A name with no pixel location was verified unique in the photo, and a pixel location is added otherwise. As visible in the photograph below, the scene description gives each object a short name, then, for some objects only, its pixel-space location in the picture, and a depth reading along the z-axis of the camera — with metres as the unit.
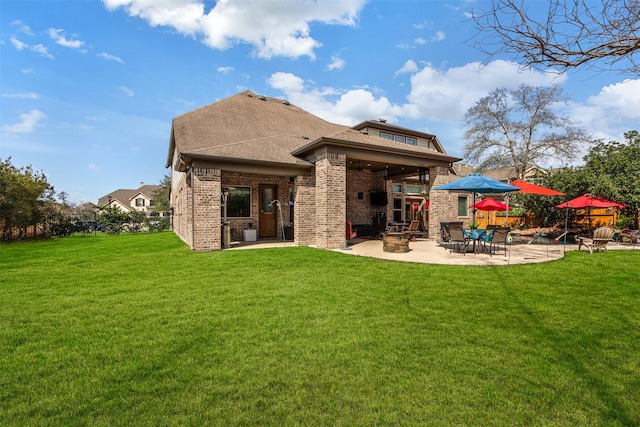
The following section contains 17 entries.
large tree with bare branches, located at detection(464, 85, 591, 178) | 26.95
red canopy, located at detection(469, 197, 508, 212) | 13.39
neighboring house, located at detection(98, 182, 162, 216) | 55.12
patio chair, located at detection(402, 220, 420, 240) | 13.89
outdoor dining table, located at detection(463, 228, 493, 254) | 9.49
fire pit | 9.84
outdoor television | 17.41
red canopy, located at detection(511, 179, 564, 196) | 11.50
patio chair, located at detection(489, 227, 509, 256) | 9.30
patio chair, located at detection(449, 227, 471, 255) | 9.22
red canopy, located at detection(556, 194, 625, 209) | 11.84
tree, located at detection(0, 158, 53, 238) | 15.38
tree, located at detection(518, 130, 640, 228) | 13.52
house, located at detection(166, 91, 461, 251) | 10.93
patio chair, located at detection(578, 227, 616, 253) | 10.05
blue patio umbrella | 9.78
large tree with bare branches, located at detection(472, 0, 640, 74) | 2.13
